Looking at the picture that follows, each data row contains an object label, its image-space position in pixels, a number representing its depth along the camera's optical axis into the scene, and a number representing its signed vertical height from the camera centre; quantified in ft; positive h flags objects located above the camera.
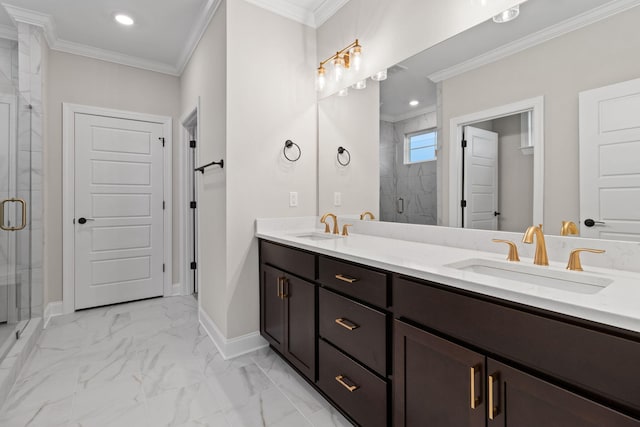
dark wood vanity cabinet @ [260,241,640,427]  2.37 -1.45
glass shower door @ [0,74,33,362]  6.98 -0.04
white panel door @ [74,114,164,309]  10.39 +0.09
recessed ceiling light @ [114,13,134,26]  8.60 +5.40
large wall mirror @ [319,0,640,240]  3.72 +1.42
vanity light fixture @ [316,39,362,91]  7.16 +3.63
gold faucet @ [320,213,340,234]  7.75 -0.23
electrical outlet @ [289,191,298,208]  8.15 +0.36
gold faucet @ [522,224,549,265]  3.94 -0.47
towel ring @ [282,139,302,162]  8.01 +1.71
